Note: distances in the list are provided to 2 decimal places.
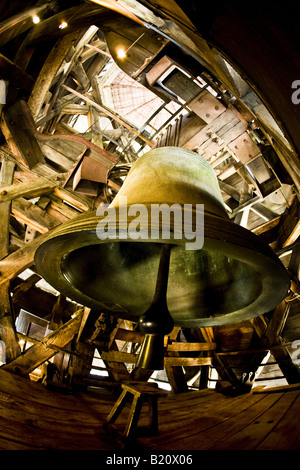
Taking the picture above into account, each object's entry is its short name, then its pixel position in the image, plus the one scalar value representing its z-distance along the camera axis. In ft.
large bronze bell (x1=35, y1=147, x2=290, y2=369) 3.58
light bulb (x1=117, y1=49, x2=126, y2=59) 10.43
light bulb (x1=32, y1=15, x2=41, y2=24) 9.91
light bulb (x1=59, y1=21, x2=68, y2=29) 11.53
